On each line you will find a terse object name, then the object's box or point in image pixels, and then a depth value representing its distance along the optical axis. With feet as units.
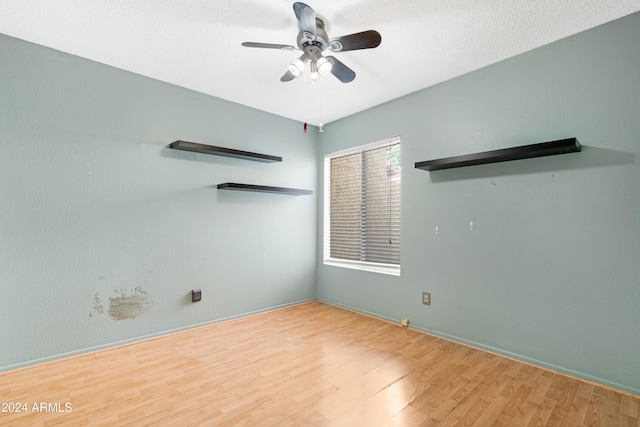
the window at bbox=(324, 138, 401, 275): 11.56
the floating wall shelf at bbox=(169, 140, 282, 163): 9.66
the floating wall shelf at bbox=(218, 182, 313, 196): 10.74
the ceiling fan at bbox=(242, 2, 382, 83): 5.89
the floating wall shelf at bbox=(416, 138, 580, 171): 6.88
